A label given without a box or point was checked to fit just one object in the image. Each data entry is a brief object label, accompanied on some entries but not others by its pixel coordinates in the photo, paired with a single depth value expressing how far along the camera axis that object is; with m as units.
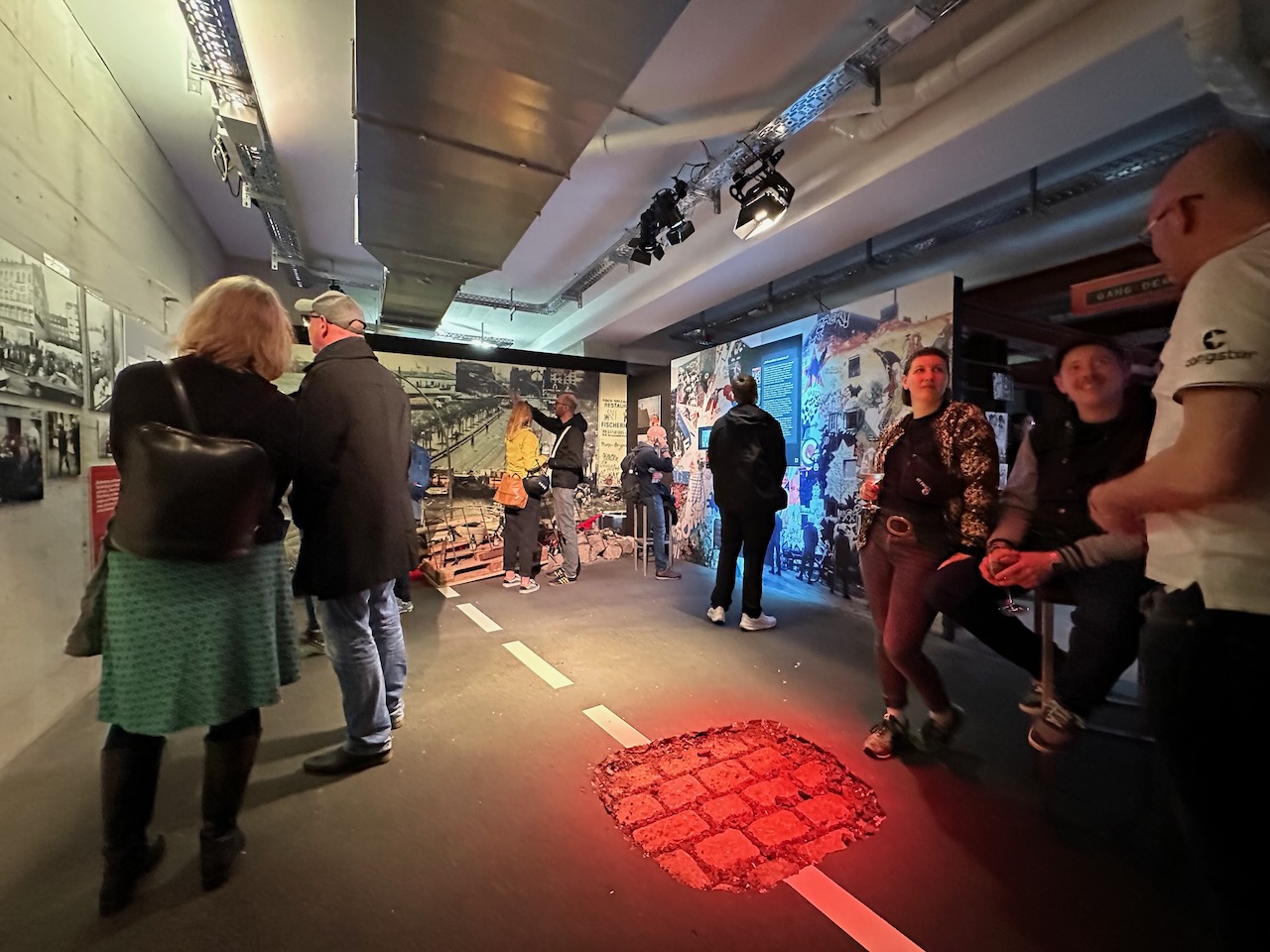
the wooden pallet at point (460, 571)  4.95
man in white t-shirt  0.78
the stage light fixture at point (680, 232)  3.94
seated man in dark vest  1.61
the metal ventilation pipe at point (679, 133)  3.07
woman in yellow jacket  4.62
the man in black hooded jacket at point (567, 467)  4.80
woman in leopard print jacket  1.85
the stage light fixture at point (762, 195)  3.19
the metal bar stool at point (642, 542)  5.61
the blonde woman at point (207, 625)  1.27
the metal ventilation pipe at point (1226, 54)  1.66
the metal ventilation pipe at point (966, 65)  2.17
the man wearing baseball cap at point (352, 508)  1.79
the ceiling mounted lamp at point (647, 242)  3.89
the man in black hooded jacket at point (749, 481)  3.64
